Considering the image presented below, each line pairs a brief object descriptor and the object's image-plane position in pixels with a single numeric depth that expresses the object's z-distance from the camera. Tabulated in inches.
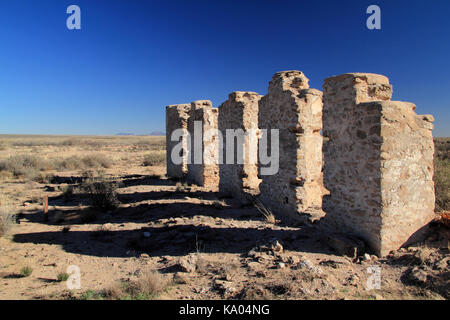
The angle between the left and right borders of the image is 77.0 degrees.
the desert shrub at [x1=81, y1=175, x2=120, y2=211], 334.4
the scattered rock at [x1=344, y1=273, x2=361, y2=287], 143.1
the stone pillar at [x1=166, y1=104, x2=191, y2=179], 501.0
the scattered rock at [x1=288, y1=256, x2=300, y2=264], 168.8
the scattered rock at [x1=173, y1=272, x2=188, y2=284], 152.6
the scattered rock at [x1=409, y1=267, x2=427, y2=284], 138.9
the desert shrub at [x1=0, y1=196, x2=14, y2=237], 250.6
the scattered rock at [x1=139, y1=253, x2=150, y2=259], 194.5
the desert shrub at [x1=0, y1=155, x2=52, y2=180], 577.0
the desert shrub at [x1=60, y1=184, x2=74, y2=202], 396.2
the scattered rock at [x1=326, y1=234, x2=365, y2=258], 173.2
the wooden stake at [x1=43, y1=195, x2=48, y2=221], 296.1
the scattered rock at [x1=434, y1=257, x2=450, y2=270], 147.1
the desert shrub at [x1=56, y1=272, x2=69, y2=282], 165.5
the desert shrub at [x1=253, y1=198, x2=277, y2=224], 252.7
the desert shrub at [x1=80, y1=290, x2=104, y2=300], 137.8
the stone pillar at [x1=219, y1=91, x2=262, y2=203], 340.2
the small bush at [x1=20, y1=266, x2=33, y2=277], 174.4
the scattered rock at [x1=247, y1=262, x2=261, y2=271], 165.6
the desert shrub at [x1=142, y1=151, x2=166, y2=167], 778.2
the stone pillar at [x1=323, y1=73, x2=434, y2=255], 169.2
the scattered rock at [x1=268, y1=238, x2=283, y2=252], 185.3
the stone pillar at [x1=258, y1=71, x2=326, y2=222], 246.8
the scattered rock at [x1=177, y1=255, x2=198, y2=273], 166.0
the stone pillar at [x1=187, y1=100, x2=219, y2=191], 436.1
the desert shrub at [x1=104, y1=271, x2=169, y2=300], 136.4
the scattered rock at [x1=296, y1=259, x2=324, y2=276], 152.0
